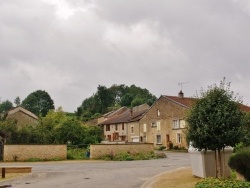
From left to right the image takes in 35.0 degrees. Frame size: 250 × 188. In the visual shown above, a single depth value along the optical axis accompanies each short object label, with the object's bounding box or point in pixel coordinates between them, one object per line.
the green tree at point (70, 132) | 44.66
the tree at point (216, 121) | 16.16
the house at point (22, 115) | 66.88
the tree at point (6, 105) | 142.49
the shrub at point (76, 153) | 37.12
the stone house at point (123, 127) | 64.38
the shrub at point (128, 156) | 35.31
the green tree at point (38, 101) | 115.45
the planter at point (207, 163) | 17.39
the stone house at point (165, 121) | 54.31
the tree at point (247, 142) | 23.70
